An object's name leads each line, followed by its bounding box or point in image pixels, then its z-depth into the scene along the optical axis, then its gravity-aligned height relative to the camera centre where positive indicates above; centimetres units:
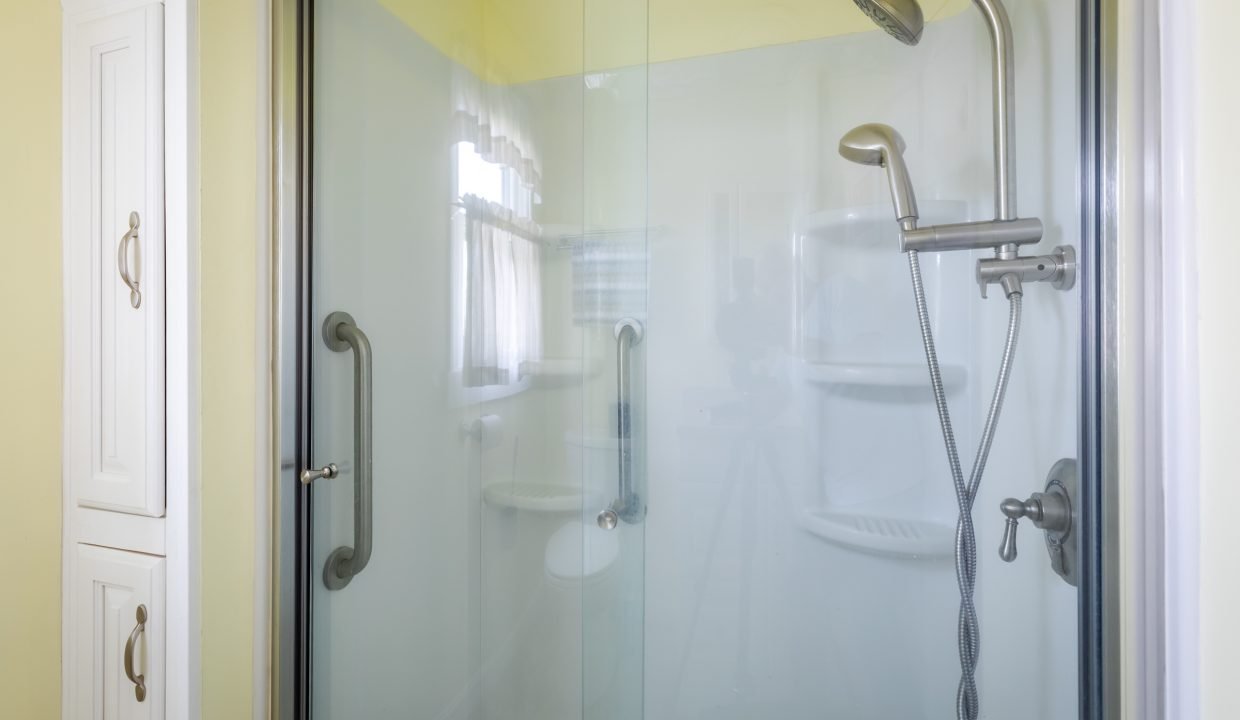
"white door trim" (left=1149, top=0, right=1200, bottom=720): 45 -1
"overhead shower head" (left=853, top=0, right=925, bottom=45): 79 +50
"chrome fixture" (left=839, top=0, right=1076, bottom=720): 76 +17
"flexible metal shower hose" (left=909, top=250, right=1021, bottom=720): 87 -29
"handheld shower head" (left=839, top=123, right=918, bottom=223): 88 +34
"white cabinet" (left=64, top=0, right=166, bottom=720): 82 +0
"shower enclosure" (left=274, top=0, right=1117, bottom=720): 94 -3
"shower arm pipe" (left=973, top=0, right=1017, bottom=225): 78 +36
